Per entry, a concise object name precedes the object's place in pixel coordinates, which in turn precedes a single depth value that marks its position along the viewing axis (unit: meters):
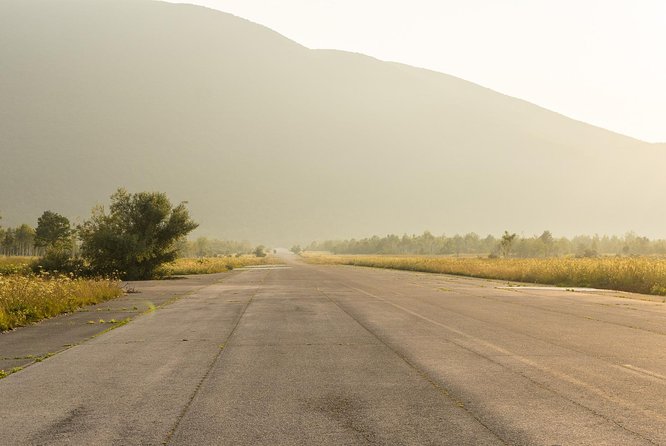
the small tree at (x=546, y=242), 135.49
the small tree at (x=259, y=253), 156.93
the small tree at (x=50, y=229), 105.06
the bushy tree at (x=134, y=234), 39.28
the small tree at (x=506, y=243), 104.46
